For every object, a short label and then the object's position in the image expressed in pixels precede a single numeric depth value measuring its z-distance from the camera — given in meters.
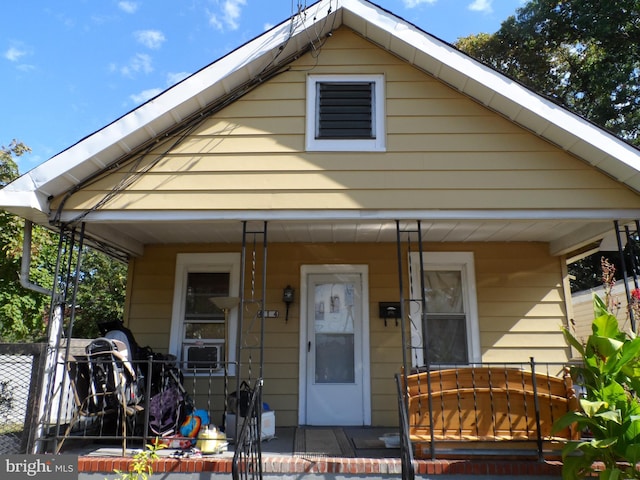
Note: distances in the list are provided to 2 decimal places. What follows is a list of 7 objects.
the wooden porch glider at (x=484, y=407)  4.12
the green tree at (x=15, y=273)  9.81
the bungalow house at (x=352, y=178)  4.59
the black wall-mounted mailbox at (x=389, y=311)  6.00
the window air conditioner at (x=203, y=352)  6.16
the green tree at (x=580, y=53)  13.52
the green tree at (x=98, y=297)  17.27
